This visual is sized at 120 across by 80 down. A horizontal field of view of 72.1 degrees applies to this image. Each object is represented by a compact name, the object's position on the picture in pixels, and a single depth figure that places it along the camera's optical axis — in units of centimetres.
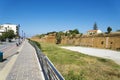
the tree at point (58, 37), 3636
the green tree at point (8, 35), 3769
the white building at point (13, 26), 8707
